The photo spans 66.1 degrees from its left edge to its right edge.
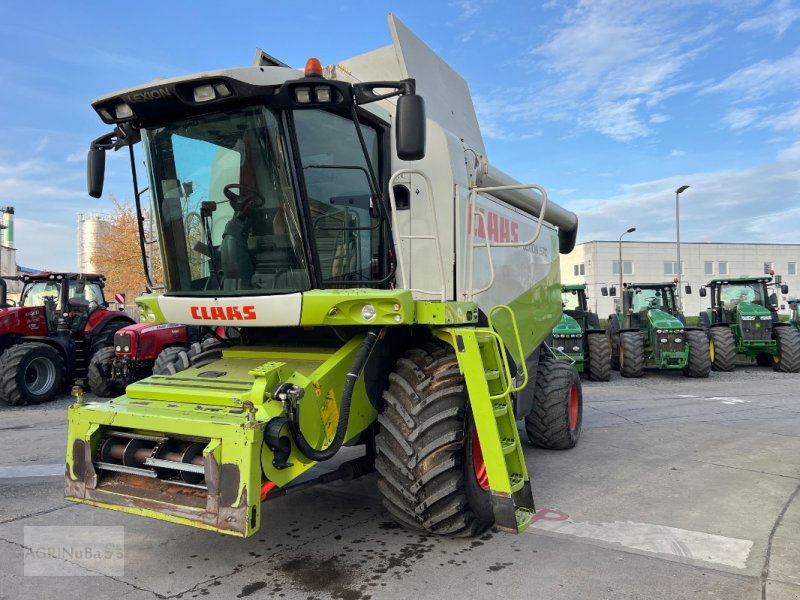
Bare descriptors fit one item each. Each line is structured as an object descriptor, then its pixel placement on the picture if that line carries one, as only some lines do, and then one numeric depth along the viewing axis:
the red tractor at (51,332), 10.67
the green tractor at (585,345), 13.45
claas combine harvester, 3.51
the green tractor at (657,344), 13.88
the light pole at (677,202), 25.90
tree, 27.56
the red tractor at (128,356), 10.61
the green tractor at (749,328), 15.09
